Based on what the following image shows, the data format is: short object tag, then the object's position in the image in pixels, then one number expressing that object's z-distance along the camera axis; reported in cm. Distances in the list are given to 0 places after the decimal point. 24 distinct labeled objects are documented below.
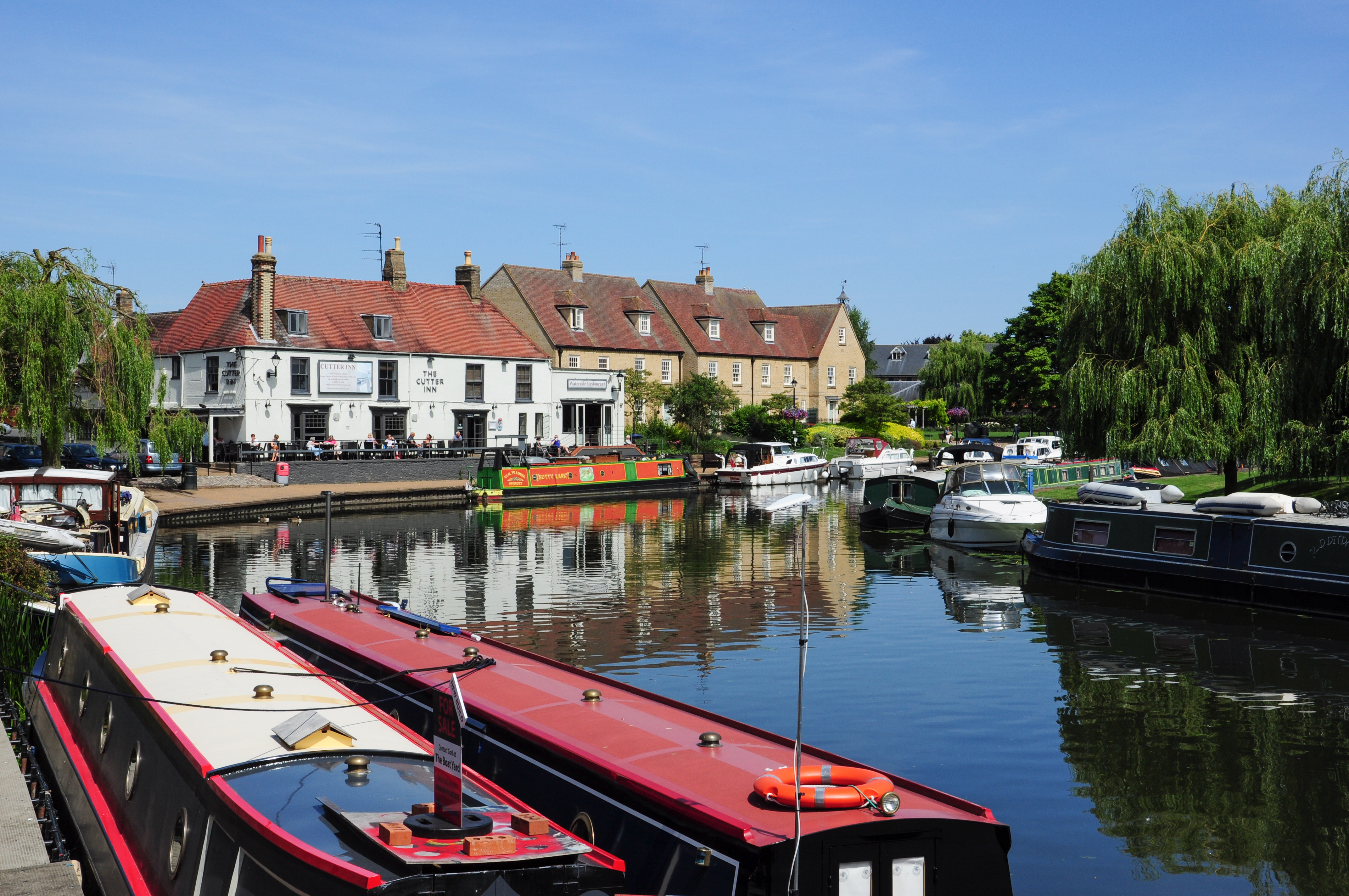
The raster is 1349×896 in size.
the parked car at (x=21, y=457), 4300
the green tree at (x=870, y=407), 7925
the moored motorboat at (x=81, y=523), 2025
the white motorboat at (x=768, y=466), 5953
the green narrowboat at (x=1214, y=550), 2331
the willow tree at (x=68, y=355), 3372
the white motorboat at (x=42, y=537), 2008
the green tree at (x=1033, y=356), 7669
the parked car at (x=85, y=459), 4606
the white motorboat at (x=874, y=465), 6506
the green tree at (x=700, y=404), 6906
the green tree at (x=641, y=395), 6925
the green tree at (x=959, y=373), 9856
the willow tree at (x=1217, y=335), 2825
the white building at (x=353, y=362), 5297
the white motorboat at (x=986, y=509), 3525
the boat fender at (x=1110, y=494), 2842
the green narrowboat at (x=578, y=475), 5050
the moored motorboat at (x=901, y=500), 4094
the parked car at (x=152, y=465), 4669
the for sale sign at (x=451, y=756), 629
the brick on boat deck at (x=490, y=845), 618
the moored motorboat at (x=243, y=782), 633
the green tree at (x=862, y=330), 12970
